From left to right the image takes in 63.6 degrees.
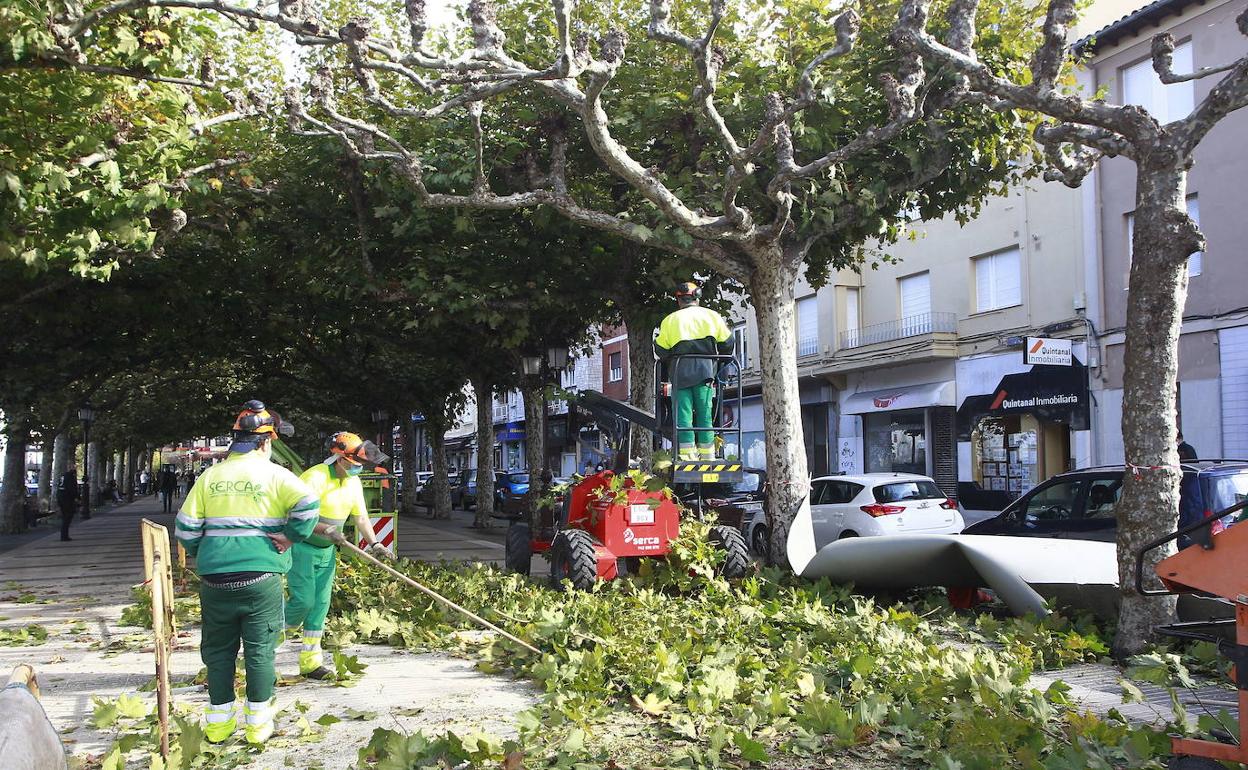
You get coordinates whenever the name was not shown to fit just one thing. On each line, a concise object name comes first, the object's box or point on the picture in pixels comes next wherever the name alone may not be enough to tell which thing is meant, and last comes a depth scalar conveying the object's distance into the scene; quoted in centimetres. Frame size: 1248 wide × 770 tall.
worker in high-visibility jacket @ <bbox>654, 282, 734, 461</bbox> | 980
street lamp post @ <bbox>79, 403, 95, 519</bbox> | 3127
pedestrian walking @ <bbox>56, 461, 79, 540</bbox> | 2186
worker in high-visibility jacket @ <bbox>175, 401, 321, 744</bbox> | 520
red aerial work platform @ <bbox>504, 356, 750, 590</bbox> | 951
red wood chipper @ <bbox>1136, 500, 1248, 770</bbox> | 393
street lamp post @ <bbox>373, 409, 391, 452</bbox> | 3458
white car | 1444
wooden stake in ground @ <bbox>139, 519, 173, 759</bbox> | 480
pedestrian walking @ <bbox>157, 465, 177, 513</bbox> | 4016
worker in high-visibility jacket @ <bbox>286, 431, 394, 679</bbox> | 689
